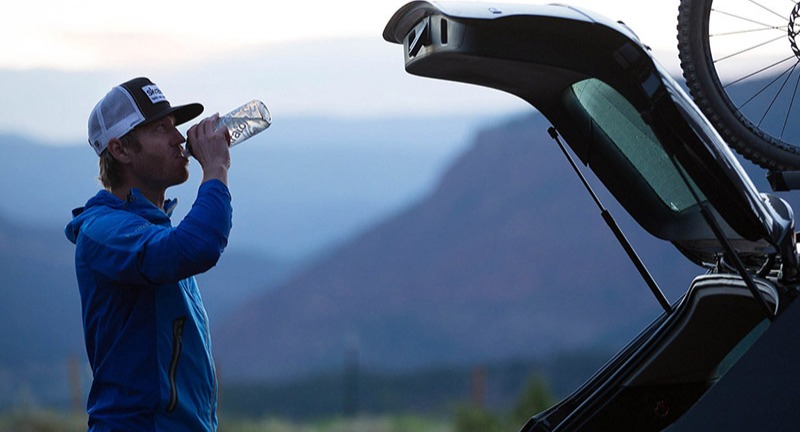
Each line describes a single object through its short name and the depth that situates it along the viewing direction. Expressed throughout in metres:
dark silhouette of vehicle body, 6.28
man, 6.71
